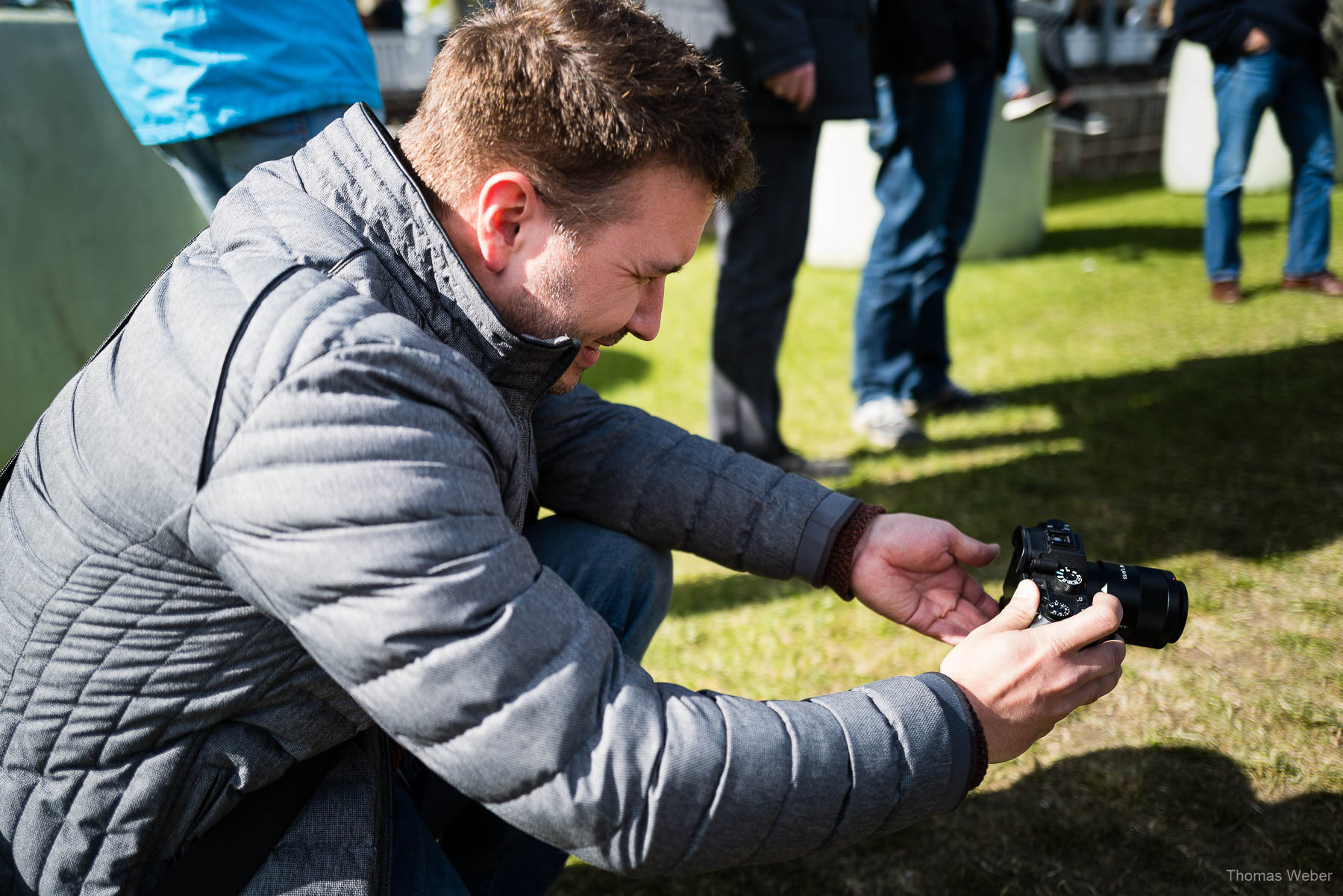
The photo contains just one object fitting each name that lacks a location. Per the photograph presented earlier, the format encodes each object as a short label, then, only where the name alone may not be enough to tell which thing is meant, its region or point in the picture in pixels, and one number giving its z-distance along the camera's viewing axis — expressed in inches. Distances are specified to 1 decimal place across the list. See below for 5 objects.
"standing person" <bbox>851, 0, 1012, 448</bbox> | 146.1
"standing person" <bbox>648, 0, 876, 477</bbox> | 120.3
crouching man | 38.8
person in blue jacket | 83.2
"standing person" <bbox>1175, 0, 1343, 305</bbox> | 189.2
